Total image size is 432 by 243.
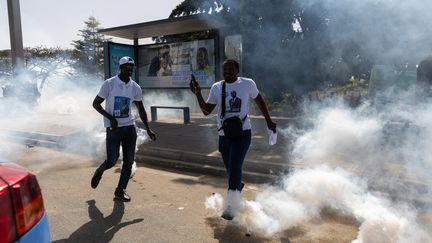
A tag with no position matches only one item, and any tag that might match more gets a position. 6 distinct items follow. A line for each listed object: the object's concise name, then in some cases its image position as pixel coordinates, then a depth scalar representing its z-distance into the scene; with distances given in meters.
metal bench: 9.63
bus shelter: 9.80
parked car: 1.46
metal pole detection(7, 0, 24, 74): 15.62
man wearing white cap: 4.05
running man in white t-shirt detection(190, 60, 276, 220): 3.58
